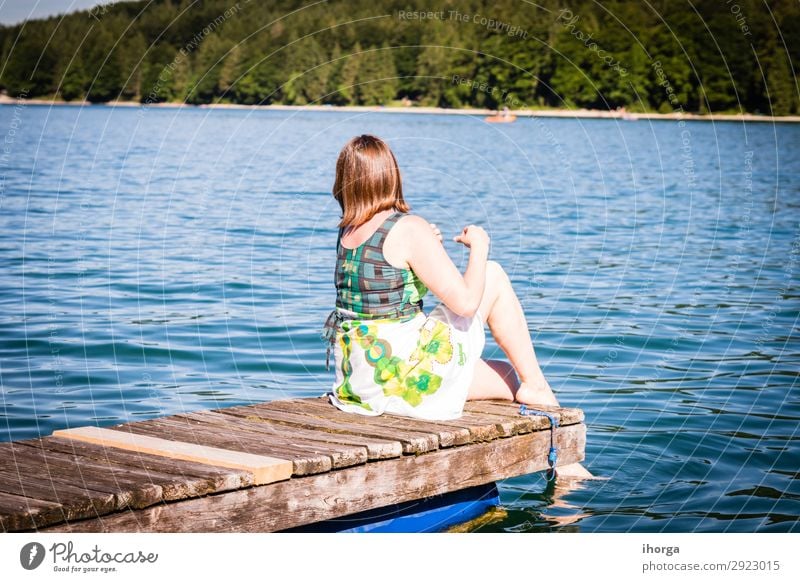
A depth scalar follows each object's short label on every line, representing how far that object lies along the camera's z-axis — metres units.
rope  7.12
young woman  6.50
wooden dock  5.22
